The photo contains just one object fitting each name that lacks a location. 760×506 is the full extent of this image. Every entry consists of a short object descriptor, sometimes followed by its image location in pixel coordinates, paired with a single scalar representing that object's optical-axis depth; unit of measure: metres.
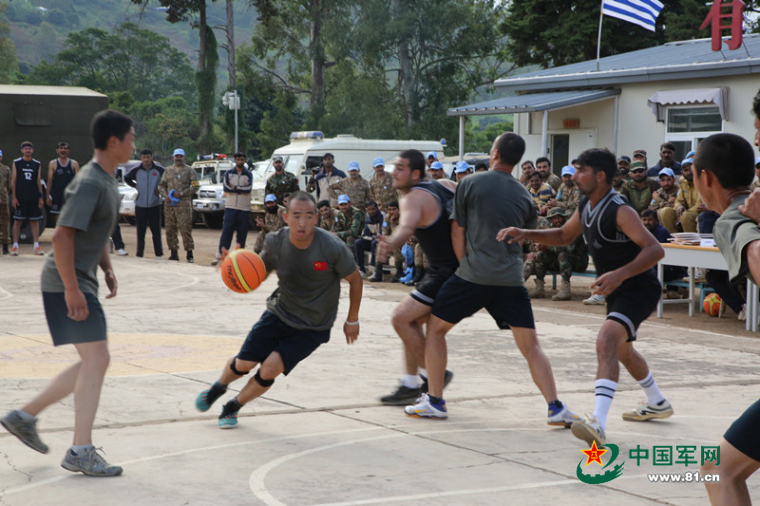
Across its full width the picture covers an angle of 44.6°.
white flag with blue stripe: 22.50
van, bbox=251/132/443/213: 26.00
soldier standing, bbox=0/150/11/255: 19.41
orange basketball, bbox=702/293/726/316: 12.75
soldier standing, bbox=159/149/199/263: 19.02
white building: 19.91
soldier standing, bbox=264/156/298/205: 19.58
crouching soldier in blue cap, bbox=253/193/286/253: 18.64
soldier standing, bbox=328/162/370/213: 18.91
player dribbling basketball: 6.25
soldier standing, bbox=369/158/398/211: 19.12
